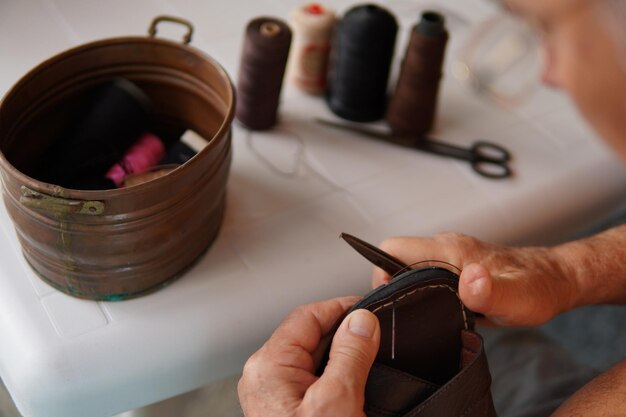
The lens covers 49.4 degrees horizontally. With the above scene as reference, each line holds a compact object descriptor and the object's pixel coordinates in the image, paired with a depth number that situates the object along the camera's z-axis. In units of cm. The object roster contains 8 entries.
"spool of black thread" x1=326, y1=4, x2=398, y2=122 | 106
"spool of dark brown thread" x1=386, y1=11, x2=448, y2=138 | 105
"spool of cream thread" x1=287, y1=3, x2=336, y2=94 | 112
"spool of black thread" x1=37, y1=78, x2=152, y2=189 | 89
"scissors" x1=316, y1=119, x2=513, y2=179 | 110
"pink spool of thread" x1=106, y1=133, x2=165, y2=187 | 92
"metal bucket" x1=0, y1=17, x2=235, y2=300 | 73
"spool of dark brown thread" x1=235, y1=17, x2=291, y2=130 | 101
